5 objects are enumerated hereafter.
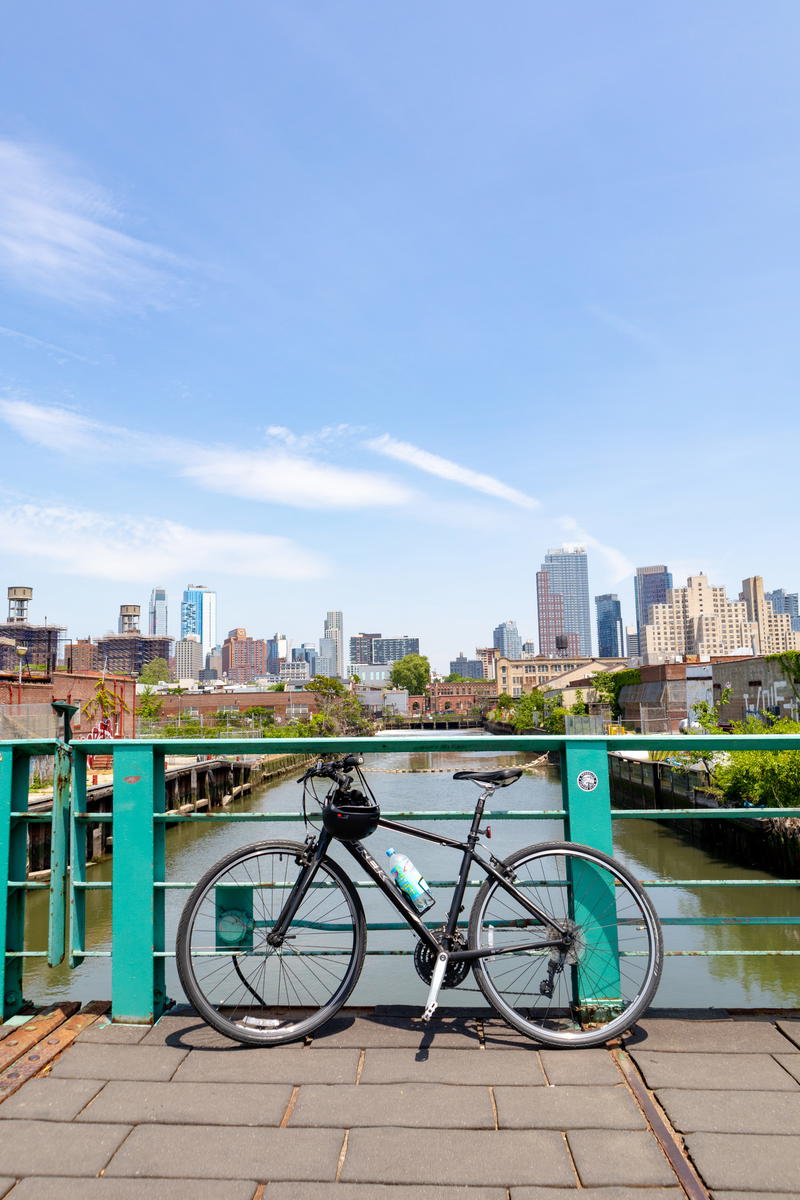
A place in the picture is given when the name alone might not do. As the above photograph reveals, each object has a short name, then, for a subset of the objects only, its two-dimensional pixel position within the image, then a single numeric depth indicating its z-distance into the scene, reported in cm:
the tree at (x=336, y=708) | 7725
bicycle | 317
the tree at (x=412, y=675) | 18612
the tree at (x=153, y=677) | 16265
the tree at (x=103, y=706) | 3356
